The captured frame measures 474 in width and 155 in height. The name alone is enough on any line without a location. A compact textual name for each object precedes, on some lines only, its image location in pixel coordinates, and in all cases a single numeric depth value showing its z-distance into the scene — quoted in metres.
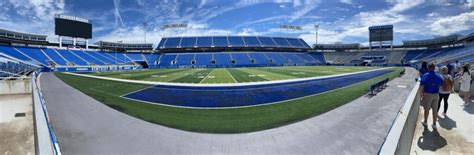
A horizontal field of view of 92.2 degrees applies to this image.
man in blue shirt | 6.88
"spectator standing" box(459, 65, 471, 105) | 9.69
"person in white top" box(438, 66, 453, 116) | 7.73
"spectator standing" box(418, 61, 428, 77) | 10.65
